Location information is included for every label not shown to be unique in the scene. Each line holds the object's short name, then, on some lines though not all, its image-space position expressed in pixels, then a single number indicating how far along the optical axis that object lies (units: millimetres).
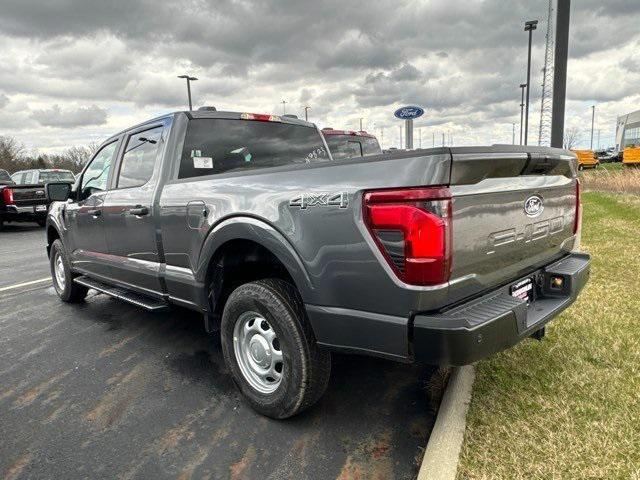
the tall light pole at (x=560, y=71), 5918
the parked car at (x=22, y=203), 13461
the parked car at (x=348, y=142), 9508
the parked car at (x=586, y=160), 29739
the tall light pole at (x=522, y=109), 31544
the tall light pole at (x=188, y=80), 30094
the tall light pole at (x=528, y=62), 17958
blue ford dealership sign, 10374
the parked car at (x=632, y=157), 26188
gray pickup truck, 2152
